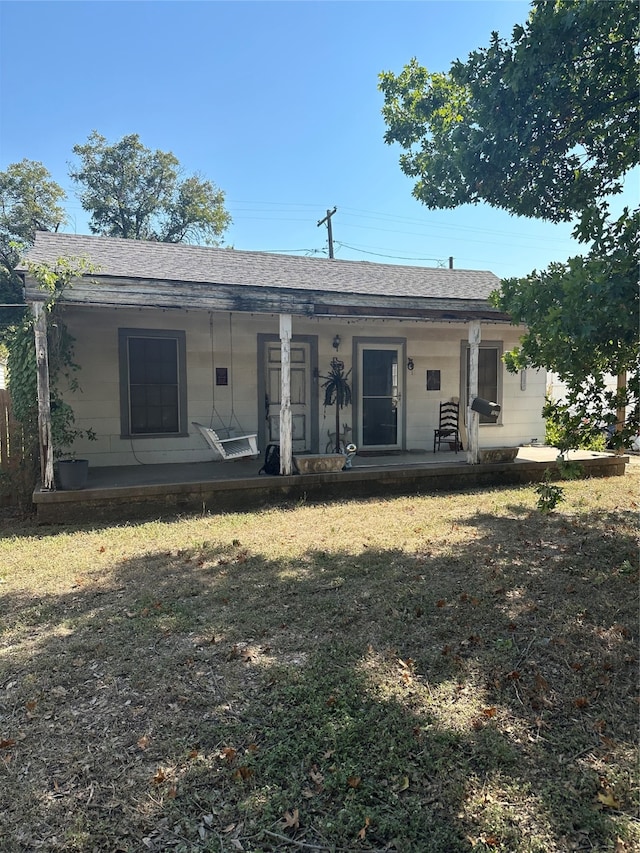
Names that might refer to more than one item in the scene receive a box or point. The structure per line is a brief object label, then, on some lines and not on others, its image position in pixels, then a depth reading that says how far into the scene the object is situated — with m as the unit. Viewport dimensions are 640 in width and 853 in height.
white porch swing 7.65
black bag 7.66
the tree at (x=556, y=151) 3.72
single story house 7.31
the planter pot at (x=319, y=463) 7.42
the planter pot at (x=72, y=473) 6.41
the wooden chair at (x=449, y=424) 10.40
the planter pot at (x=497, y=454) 8.44
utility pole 25.52
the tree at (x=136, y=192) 24.78
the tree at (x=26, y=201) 22.72
